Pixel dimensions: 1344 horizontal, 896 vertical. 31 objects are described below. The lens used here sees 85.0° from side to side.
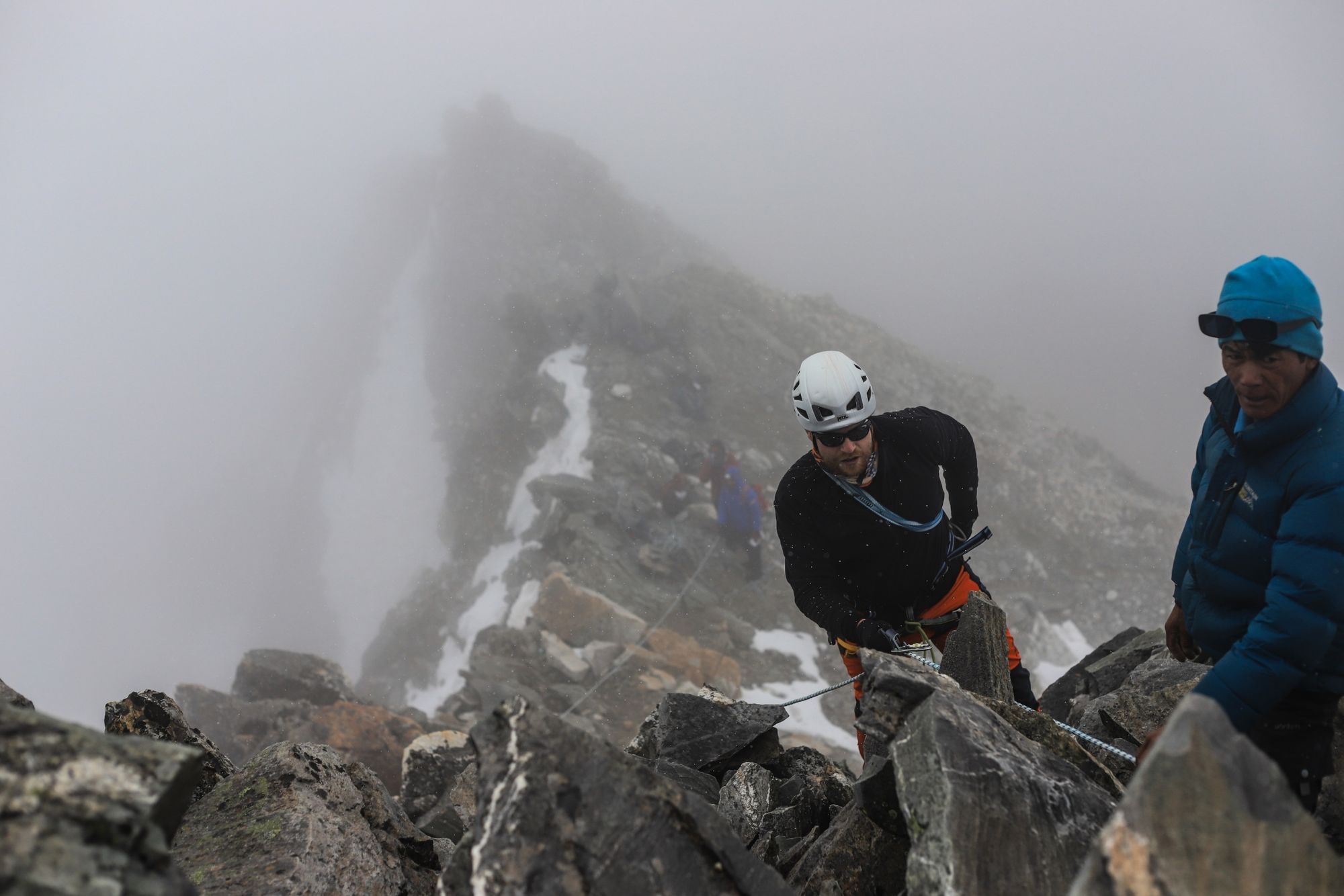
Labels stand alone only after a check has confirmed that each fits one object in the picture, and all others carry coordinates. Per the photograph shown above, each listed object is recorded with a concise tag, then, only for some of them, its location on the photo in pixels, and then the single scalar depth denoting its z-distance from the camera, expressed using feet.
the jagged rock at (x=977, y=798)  8.50
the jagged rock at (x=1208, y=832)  5.76
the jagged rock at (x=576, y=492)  87.56
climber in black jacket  16.81
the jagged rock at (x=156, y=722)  15.01
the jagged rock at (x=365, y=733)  39.58
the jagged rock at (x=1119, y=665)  25.48
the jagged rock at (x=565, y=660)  61.05
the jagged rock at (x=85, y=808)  5.49
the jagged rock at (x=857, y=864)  11.41
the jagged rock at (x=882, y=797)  11.34
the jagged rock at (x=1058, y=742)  11.25
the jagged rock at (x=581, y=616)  65.92
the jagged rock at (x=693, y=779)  18.71
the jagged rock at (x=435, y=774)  24.45
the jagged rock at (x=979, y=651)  15.47
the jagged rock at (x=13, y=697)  14.06
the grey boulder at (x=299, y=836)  11.23
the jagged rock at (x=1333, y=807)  11.32
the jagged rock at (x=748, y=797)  17.22
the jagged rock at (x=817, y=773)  17.17
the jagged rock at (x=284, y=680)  55.47
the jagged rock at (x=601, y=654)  61.57
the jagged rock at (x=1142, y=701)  15.92
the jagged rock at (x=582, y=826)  8.11
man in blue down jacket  8.64
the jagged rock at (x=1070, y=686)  26.58
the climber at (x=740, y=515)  73.15
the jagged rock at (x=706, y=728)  20.95
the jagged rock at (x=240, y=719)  47.11
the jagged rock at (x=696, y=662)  62.34
